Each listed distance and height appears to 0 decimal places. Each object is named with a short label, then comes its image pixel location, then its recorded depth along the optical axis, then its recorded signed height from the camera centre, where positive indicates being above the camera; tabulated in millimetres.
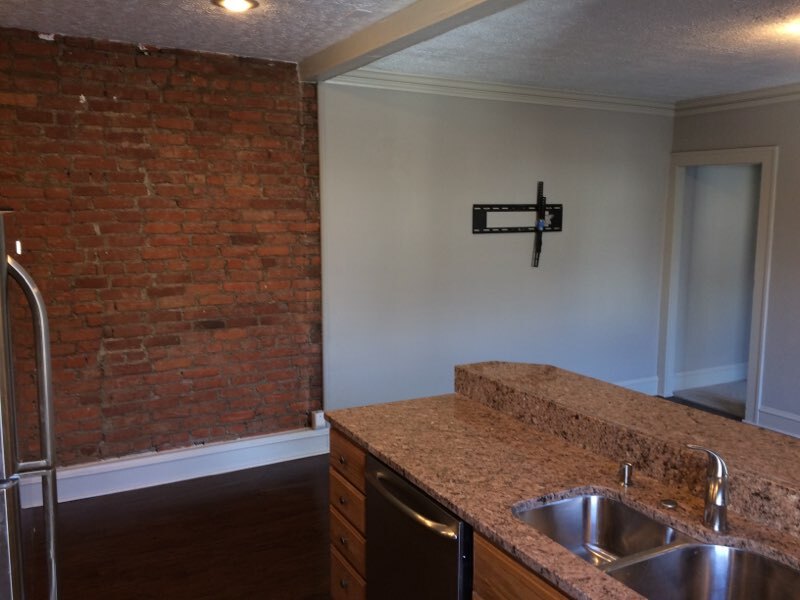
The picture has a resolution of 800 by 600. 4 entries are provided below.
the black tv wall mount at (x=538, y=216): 4961 +70
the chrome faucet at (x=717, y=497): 1651 -648
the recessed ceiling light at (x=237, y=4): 2866 +925
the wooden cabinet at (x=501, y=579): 1536 -825
